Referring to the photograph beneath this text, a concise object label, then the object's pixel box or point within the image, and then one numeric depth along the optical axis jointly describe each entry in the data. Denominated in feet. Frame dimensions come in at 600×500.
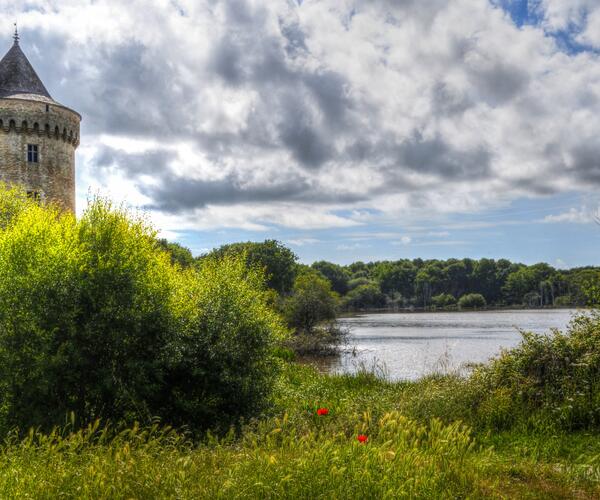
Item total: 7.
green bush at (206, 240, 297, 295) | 247.70
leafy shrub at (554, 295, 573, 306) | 433.48
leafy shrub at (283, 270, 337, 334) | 164.04
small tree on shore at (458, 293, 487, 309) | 459.73
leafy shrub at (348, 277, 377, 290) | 514.68
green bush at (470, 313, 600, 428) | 39.42
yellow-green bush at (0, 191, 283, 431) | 39.63
